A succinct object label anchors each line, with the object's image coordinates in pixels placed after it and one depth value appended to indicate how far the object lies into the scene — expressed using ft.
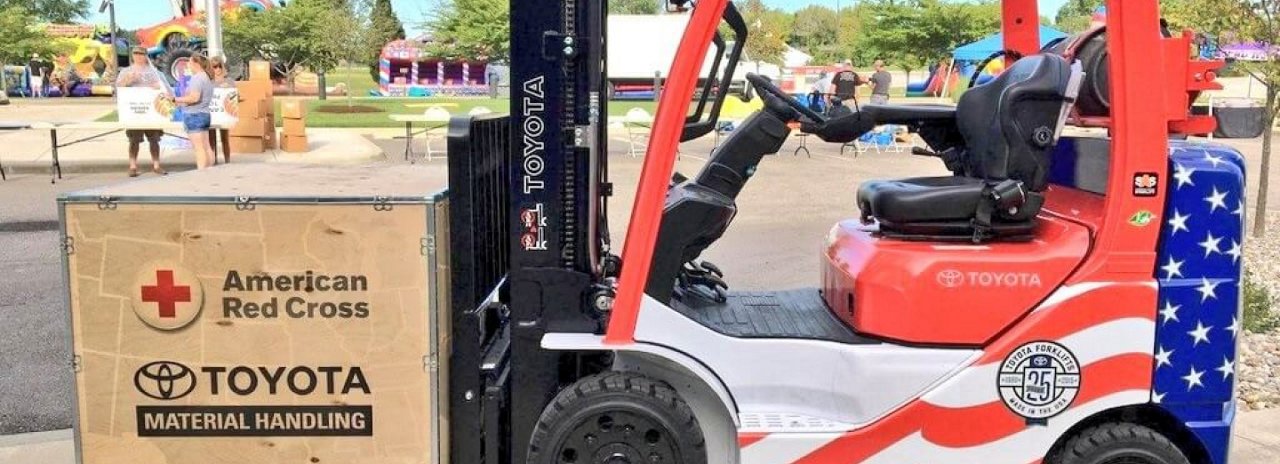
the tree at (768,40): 160.46
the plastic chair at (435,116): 61.80
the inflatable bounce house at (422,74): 175.42
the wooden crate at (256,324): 11.44
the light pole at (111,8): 143.64
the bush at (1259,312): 22.90
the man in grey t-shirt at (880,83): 75.56
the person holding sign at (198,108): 45.34
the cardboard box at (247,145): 60.54
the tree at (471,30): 185.47
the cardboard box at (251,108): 60.64
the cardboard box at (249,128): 60.44
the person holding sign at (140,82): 50.06
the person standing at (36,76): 148.05
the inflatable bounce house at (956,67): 76.46
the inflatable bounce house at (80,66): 152.05
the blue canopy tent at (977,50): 77.20
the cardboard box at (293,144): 63.62
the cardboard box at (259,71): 59.52
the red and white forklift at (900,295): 11.69
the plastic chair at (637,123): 65.21
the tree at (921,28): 152.76
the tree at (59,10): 231.71
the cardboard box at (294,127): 63.05
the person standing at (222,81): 52.90
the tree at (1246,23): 31.60
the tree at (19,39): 145.59
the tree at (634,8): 176.15
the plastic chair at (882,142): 72.23
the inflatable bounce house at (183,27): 154.10
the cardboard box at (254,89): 59.88
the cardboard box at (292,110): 62.75
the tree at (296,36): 141.18
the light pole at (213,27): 62.28
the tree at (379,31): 154.40
